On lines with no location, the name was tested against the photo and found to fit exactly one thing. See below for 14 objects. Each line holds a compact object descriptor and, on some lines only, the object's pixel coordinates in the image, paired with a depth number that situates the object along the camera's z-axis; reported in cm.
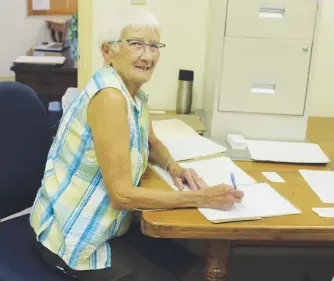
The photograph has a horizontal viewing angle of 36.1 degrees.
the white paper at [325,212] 134
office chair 158
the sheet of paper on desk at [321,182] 146
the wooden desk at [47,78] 349
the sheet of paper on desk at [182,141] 174
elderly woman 132
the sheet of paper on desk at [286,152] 174
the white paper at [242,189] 129
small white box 184
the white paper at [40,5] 425
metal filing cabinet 183
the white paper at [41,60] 350
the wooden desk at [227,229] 124
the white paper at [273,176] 157
